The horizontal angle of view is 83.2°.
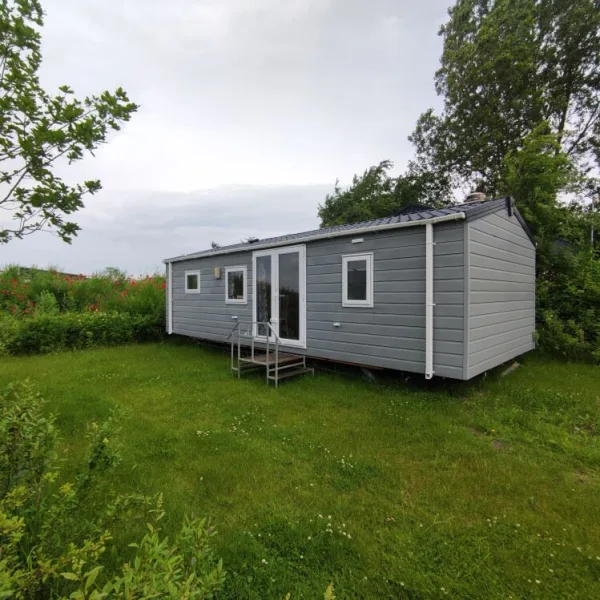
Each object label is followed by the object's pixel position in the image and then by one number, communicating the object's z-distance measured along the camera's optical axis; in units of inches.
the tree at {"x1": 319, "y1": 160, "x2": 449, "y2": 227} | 590.2
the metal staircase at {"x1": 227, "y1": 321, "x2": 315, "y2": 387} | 218.7
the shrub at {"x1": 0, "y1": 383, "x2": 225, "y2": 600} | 33.5
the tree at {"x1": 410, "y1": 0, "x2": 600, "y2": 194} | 433.7
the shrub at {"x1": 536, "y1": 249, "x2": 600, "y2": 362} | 259.3
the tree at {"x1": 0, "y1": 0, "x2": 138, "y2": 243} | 78.7
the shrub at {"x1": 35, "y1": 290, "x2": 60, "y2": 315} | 355.3
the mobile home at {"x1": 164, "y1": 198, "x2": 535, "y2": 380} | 171.8
